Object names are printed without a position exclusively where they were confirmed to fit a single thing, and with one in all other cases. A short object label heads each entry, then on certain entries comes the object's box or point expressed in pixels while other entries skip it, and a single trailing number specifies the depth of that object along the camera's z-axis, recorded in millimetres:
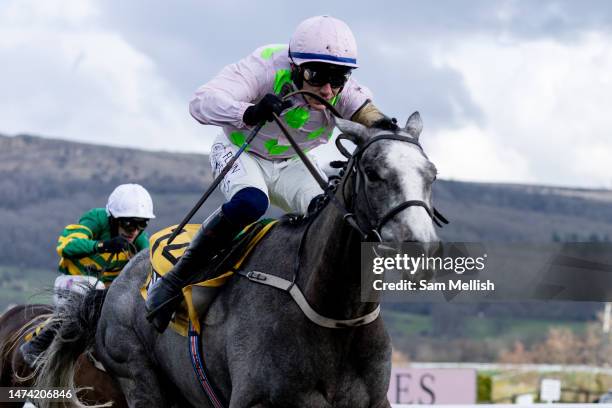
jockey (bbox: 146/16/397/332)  11773
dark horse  16578
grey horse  9867
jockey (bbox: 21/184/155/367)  18969
